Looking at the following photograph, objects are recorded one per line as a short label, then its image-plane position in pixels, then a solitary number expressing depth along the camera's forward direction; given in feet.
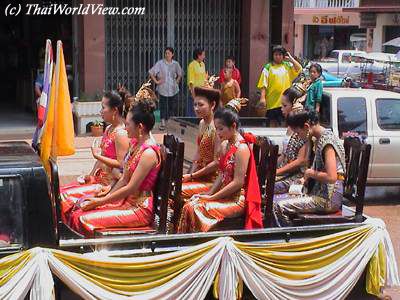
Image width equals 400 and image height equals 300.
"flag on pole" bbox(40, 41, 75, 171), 25.86
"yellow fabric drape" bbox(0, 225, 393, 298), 22.09
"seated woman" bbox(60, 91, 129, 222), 30.10
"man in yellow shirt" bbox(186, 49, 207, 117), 73.64
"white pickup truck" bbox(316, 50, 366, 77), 138.08
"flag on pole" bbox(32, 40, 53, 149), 26.69
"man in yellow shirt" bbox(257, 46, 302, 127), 64.98
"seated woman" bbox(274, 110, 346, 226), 28.68
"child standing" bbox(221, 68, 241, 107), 62.95
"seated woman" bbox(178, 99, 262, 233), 27.18
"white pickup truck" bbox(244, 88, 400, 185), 50.92
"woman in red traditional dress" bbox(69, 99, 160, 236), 26.17
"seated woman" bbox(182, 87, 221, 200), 31.69
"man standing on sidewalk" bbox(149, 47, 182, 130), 74.71
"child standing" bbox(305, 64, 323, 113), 52.83
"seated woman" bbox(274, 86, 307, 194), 31.76
